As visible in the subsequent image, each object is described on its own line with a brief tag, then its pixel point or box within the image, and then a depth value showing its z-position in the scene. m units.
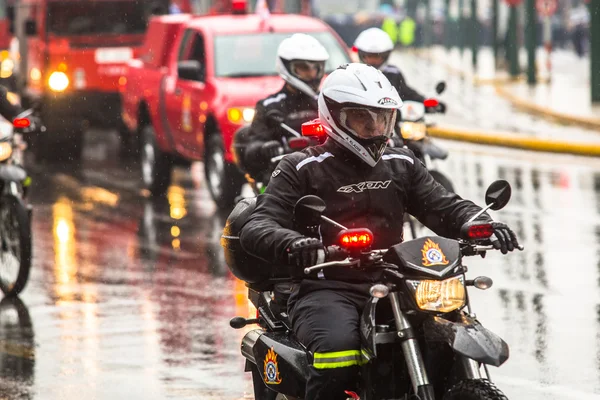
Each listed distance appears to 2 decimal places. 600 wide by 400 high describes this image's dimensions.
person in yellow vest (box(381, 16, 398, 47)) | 59.38
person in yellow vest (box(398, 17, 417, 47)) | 66.25
